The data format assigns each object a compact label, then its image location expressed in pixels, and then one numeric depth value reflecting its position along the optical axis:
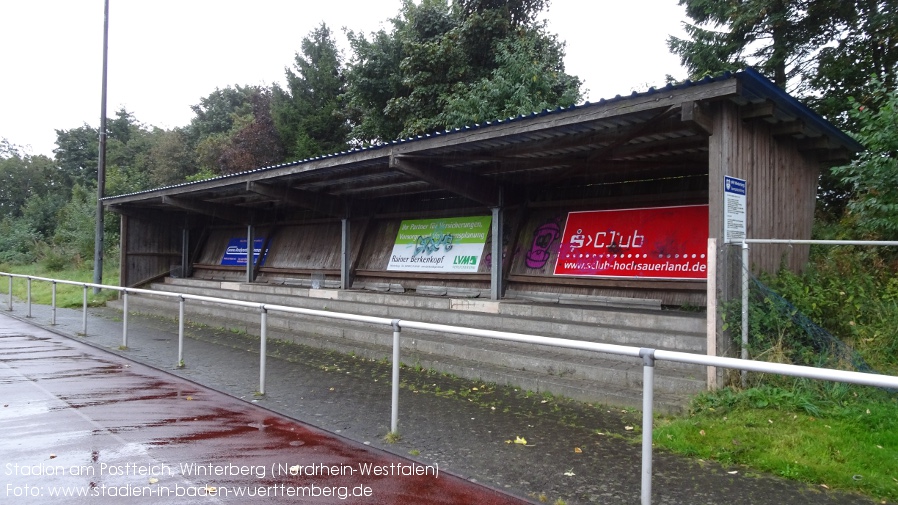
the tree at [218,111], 42.38
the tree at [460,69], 16.36
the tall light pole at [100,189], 16.62
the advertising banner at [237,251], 17.03
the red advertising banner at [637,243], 8.53
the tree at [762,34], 13.96
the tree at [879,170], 7.80
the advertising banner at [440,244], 11.63
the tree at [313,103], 31.67
